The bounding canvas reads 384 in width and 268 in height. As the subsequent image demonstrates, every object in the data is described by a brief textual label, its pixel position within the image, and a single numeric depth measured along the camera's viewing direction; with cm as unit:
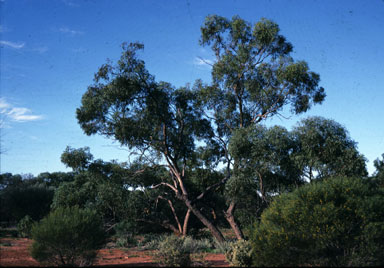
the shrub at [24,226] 2289
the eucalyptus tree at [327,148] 1688
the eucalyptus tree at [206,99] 1784
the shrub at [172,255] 1037
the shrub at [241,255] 1032
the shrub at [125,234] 1938
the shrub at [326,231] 943
